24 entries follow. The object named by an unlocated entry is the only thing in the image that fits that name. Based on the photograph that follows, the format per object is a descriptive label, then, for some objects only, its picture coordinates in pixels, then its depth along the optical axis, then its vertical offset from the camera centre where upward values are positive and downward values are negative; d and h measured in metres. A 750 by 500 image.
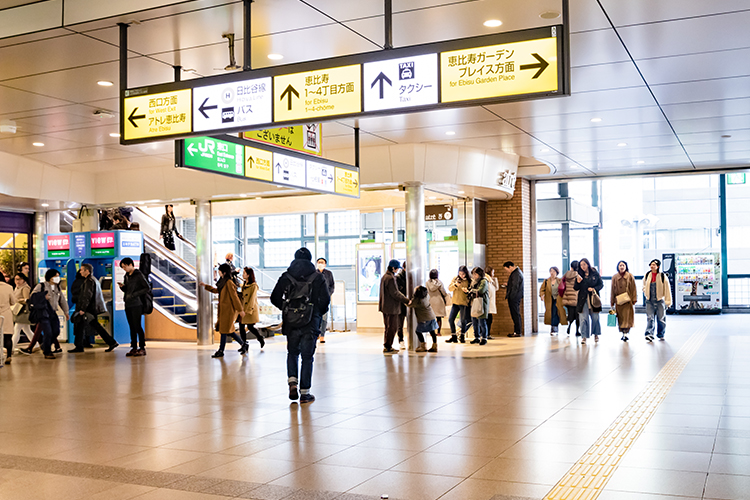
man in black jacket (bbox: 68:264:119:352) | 12.52 -0.72
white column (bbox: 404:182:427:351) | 12.15 +0.29
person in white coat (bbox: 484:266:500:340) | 13.99 -0.58
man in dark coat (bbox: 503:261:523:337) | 14.32 -0.62
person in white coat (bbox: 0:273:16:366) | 11.39 -0.66
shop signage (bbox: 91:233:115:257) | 14.18 +0.43
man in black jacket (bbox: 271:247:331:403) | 7.36 -0.55
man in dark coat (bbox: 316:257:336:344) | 13.18 -0.29
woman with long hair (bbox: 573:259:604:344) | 13.04 -0.67
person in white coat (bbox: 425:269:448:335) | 13.08 -0.59
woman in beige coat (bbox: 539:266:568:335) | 14.38 -0.80
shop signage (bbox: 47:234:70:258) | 14.56 +0.43
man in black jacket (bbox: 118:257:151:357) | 12.12 -0.56
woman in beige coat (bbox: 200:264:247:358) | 11.47 -0.64
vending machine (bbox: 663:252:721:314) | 19.47 -0.67
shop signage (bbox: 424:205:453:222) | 15.78 +1.08
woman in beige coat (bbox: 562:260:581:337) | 13.48 -0.66
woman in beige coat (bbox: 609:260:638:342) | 12.86 -0.67
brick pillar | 15.16 +0.35
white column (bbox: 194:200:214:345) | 13.99 -0.05
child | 11.45 -0.78
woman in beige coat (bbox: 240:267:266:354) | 11.89 -0.66
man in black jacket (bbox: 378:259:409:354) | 11.62 -0.64
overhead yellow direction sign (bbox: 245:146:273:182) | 7.69 +1.08
